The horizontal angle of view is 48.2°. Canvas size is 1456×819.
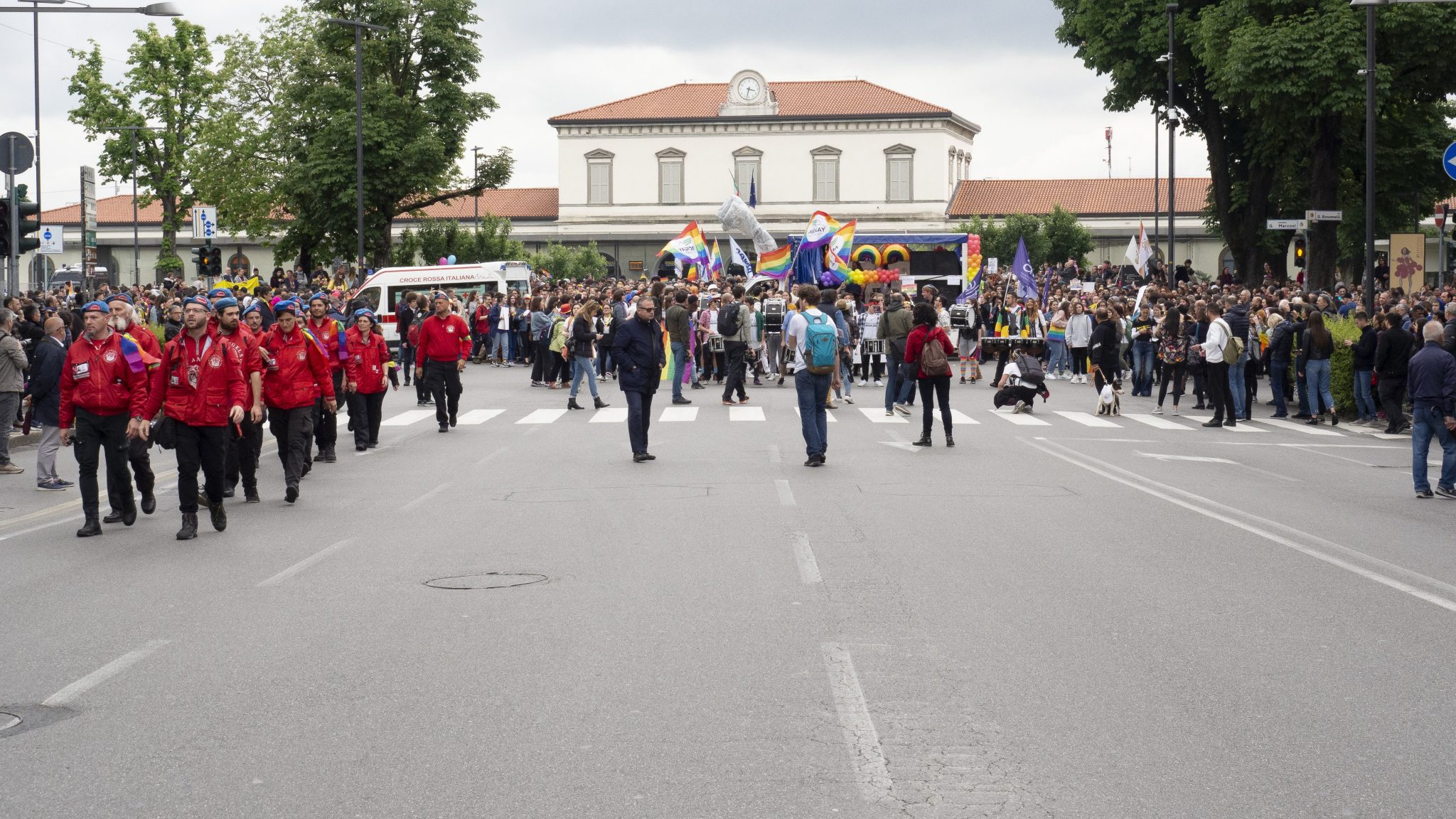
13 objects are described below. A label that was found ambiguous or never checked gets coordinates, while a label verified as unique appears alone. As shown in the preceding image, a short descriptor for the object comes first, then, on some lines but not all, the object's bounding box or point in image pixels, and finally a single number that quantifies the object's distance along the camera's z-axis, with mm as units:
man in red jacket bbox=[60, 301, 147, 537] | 12430
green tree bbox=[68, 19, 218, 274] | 71625
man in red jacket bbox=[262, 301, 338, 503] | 14812
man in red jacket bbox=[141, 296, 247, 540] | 12281
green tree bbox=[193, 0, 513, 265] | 60375
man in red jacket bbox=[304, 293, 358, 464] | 17703
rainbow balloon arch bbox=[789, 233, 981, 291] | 43312
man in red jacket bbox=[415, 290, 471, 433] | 21859
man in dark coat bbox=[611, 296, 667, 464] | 17312
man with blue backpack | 16594
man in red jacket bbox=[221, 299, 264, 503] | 12758
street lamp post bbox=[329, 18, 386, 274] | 48025
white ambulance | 42250
